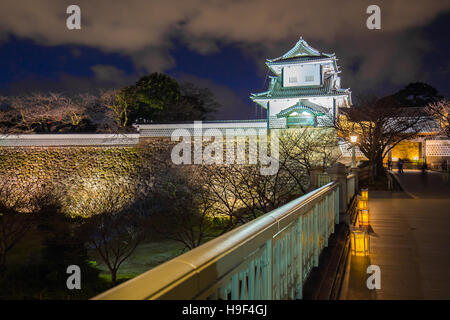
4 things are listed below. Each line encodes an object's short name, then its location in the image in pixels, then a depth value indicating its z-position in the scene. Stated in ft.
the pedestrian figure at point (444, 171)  59.77
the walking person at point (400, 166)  75.04
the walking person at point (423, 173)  66.59
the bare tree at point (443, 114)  77.00
